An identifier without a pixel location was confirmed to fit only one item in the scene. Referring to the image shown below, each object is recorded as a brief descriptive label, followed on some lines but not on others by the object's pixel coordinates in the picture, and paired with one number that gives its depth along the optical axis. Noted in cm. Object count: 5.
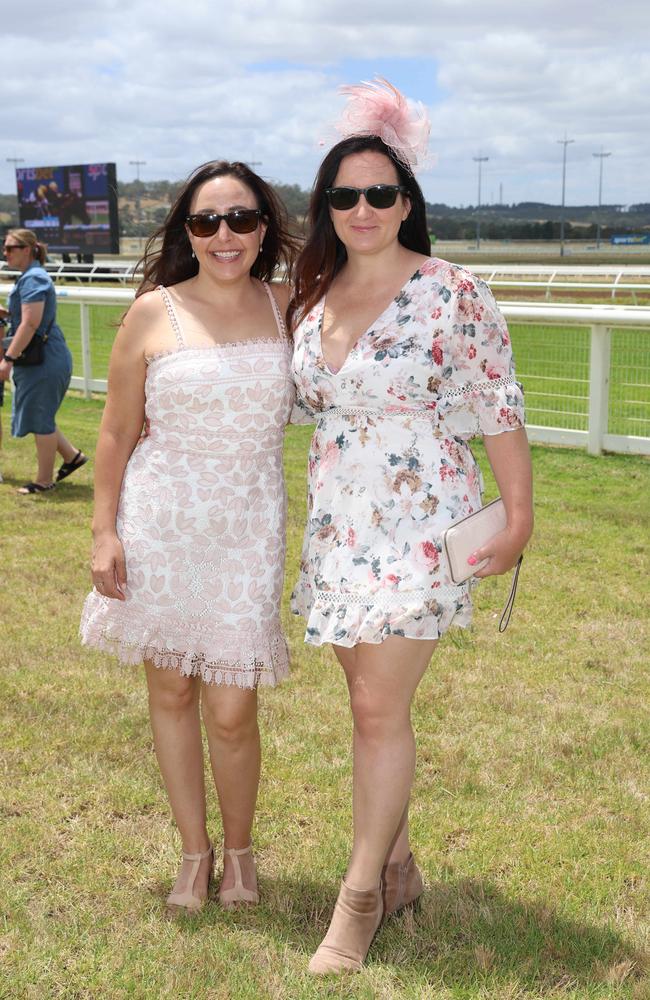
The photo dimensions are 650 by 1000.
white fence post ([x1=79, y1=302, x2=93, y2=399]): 1310
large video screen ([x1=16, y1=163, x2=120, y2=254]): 5700
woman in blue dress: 834
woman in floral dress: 277
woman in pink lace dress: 297
